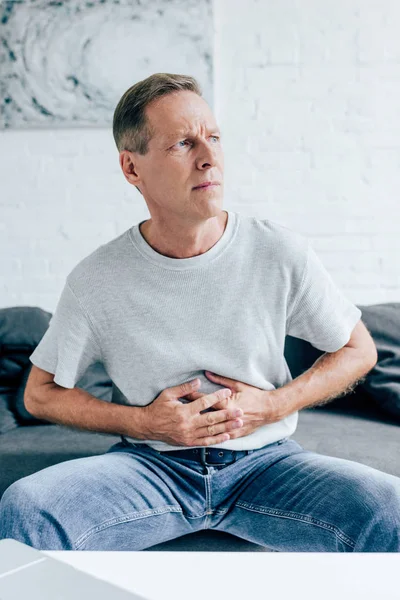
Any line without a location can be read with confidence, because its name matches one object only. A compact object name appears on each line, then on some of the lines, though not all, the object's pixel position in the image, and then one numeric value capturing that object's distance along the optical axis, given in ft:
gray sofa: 5.75
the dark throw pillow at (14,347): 6.98
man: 4.41
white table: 2.47
